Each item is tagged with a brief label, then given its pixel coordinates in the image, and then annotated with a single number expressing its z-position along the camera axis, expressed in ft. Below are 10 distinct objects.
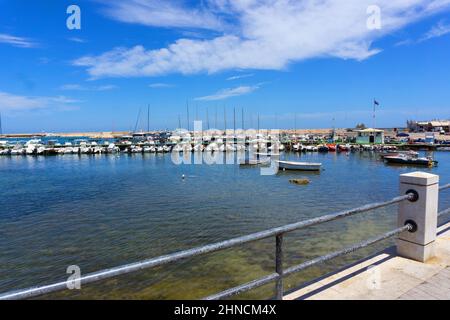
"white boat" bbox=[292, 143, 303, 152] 280.14
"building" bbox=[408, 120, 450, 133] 441.93
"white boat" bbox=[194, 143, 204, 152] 289.33
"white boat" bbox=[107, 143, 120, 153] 285.29
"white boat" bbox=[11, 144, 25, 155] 274.69
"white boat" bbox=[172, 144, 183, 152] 296.51
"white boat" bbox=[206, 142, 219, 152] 287.07
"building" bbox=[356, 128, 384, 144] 306.76
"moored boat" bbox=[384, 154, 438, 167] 161.19
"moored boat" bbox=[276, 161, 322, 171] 145.48
